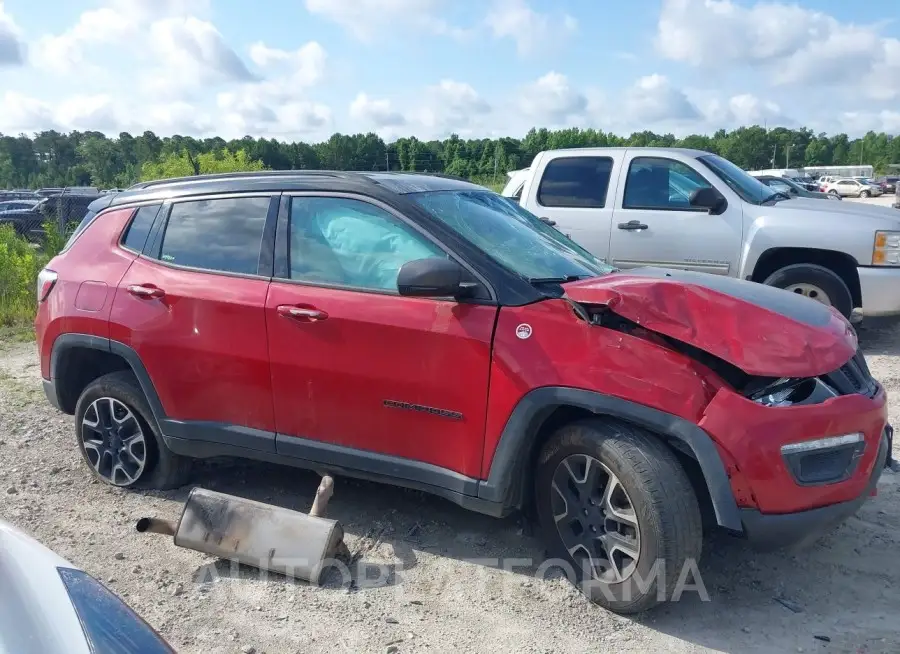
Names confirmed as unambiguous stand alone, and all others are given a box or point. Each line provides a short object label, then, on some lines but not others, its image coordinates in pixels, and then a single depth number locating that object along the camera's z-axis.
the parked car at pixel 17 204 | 26.39
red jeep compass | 3.01
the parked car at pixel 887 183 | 63.68
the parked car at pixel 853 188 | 57.84
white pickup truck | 7.15
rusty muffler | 3.58
